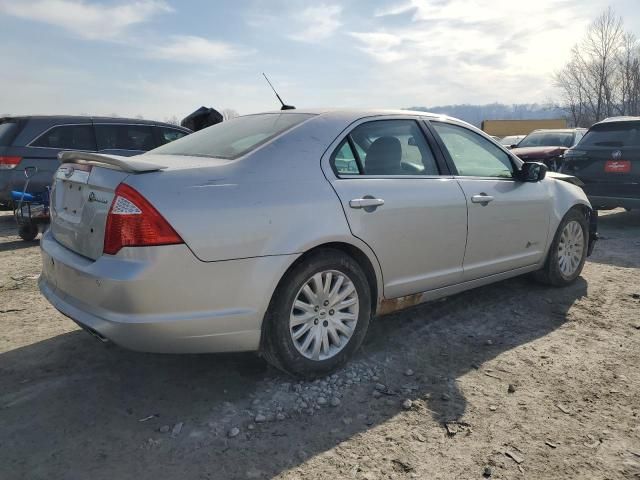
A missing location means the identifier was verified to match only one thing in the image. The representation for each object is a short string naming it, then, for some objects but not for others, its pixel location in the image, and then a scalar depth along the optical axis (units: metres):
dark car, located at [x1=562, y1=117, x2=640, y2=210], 7.51
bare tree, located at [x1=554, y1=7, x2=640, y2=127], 36.34
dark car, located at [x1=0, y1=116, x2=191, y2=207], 7.79
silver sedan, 2.61
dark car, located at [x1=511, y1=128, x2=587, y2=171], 11.93
